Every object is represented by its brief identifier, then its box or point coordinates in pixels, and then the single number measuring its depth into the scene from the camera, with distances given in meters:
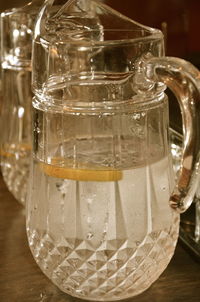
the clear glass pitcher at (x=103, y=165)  0.73
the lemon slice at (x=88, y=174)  0.73
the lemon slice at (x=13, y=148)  0.96
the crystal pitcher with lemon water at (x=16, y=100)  0.93
